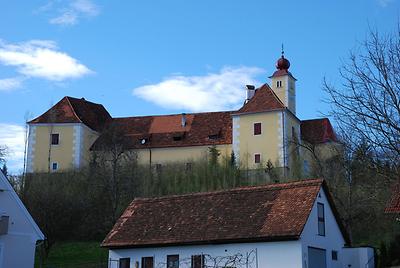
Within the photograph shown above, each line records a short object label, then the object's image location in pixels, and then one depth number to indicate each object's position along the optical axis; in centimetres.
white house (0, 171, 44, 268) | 2866
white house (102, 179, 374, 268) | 2678
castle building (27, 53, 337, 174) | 6122
